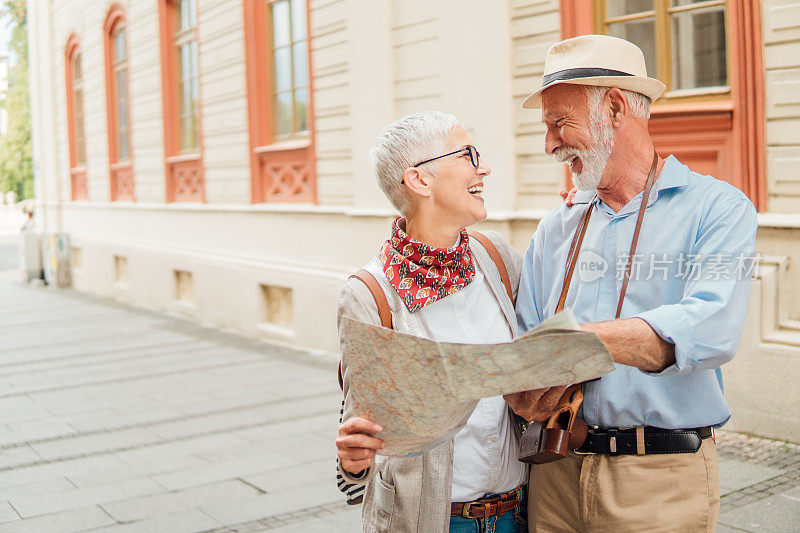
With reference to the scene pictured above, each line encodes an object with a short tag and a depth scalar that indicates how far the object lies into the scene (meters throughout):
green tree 38.03
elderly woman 2.26
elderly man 2.13
